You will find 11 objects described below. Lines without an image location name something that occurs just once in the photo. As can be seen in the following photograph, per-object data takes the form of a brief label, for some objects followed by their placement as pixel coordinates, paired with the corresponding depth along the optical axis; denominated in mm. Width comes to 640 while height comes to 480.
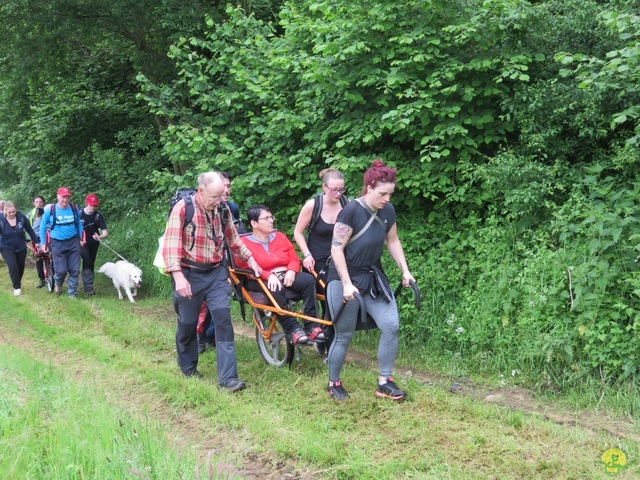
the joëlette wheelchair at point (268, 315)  5820
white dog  10187
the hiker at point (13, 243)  11016
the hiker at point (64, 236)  10320
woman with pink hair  4676
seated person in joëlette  5813
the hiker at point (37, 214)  13037
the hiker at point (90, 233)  10891
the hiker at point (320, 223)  5801
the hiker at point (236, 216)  6614
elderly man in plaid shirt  5223
